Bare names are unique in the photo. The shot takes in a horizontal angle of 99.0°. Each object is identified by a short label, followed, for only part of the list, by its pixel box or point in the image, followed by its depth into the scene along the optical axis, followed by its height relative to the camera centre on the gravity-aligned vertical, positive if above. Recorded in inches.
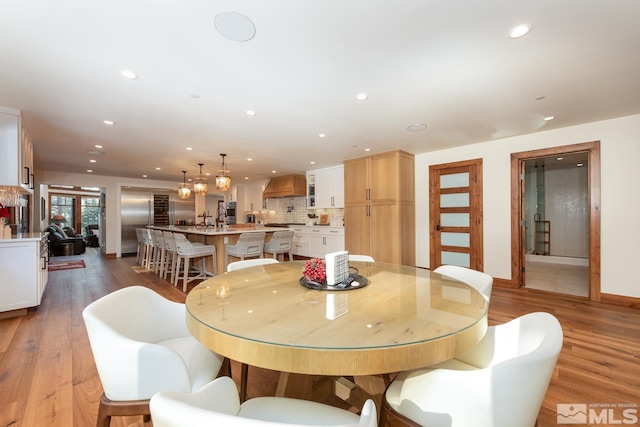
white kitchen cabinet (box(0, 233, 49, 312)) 118.3 -25.0
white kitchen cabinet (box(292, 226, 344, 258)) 253.0 -26.6
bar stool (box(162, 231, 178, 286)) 177.3 -22.9
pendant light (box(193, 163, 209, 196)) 223.4 +22.8
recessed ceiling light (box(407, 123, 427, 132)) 142.5 +45.5
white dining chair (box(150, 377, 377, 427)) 19.8 -21.2
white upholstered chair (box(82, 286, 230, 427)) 39.1 -22.4
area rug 229.6 -43.6
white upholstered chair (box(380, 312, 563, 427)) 31.3 -22.6
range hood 296.7 +30.4
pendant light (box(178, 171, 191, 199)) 248.4 +21.3
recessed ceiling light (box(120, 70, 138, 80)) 89.3 +46.9
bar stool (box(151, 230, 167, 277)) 198.1 -24.9
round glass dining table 32.3 -15.9
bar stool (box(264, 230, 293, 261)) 188.9 -20.4
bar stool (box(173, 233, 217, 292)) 164.4 -22.4
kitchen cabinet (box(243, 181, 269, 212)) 356.2 +23.9
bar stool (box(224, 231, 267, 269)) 167.5 -20.3
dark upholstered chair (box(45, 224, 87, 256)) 297.9 -28.0
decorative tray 57.0 -15.5
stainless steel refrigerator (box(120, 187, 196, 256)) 309.9 +5.1
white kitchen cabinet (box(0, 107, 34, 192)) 119.0 +31.2
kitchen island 182.1 -18.2
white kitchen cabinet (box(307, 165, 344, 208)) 256.0 +25.4
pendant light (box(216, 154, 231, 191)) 193.9 +23.7
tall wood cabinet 195.3 +4.8
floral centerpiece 60.6 -13.3
